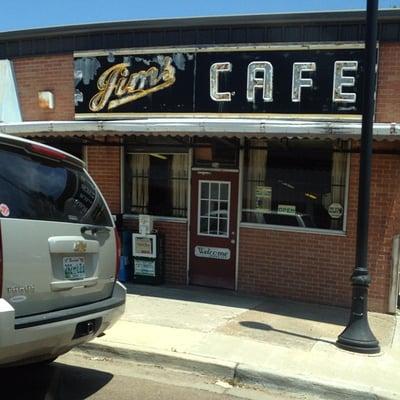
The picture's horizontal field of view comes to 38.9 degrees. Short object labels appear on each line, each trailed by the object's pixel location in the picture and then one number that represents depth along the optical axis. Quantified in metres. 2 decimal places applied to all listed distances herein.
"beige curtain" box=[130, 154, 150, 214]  10.05
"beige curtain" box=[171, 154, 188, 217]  9.74
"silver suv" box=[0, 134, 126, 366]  3.96
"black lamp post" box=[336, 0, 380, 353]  6.21
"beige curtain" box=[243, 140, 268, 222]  9.17
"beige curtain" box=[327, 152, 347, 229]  8.70
